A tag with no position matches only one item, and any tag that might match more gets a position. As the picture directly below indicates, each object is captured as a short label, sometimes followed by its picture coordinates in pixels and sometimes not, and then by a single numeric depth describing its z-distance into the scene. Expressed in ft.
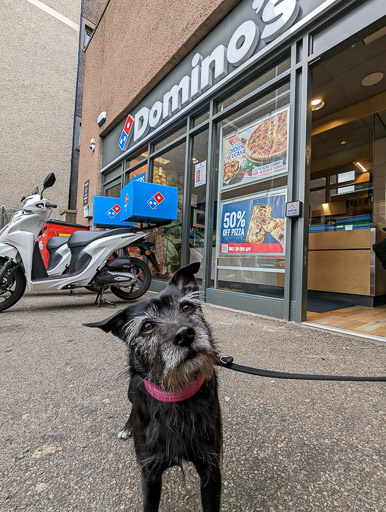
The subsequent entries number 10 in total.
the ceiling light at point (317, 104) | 19.43
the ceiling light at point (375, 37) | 11.74
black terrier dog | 2.80
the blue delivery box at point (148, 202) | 14.56
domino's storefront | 10.96
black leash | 3.44
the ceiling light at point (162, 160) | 20.44
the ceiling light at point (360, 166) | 23.07
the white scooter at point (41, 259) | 12.09
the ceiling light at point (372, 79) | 16.30
